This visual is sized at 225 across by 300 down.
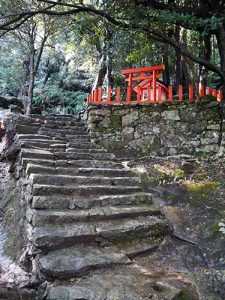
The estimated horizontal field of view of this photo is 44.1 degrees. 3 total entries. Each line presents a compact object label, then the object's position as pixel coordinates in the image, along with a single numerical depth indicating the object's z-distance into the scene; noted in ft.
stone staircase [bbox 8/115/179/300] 9.07
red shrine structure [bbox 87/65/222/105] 21.04
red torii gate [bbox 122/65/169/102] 22.18
